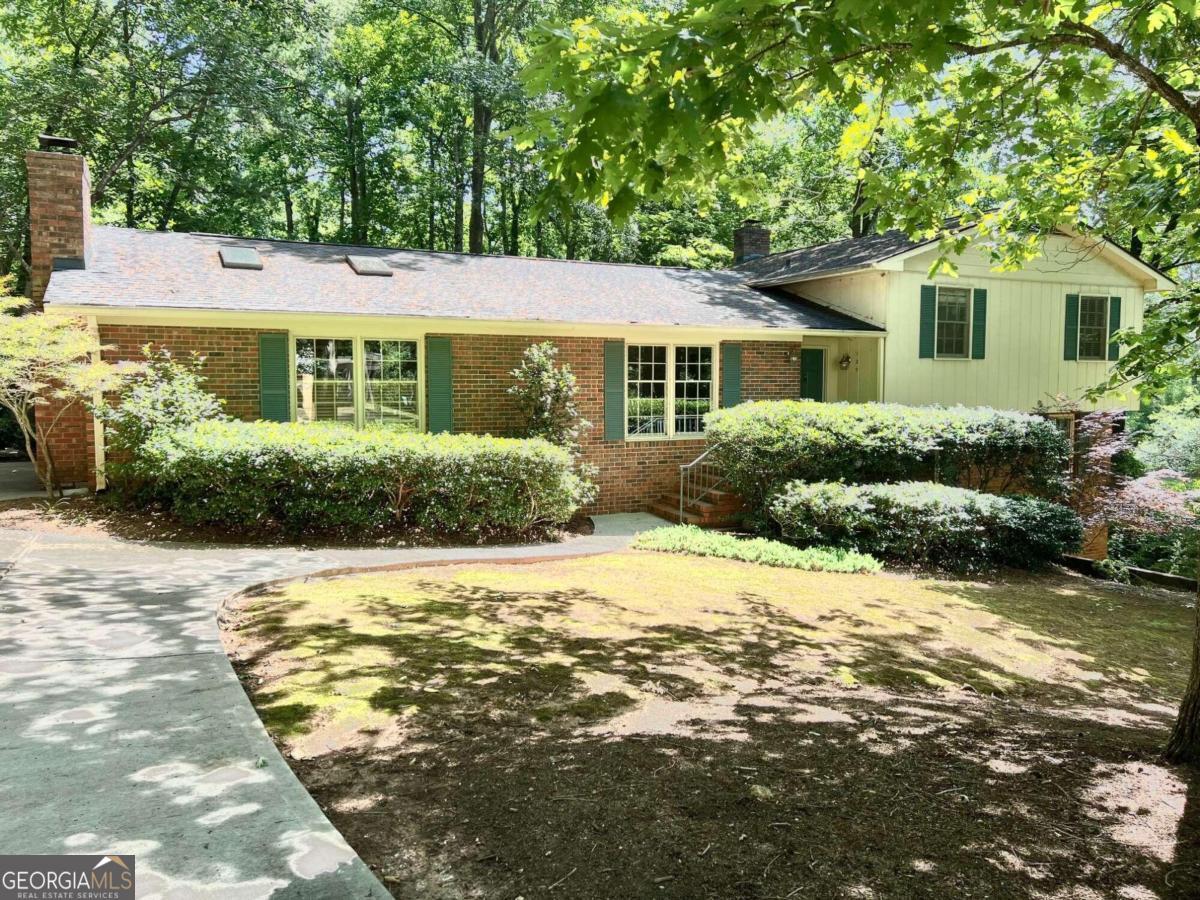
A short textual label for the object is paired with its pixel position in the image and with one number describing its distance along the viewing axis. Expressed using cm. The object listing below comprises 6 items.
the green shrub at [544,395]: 1211
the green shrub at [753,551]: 920
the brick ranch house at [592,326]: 1088
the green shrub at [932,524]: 985
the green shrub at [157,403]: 962
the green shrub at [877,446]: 1114
